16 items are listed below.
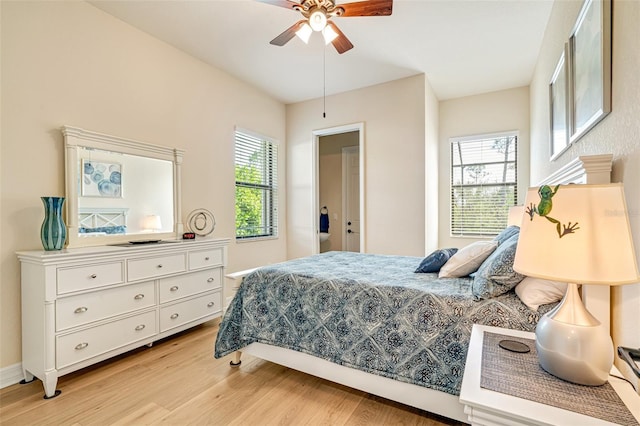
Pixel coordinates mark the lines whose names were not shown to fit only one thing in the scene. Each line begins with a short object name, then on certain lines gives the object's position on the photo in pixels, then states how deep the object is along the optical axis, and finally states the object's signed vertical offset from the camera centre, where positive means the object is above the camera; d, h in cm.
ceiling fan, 207 +139
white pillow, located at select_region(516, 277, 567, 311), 140 -39
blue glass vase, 214 -9
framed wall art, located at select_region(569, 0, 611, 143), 128 +70
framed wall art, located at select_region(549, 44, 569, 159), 202 +76
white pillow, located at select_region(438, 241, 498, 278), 190 -32
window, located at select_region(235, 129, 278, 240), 407 +37
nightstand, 79 -55
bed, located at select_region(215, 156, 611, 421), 151 -66
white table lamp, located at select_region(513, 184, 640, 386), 84 -14
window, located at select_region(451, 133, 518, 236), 441 +40
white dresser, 199 -68
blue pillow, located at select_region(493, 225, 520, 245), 202 -17
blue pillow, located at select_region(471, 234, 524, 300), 150 -34
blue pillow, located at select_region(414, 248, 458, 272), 212 -36
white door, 574 +26
